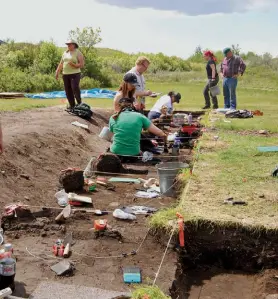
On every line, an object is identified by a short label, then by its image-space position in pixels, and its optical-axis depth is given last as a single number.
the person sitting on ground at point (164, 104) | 11.97
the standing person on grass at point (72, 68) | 11.99
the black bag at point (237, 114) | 13.60
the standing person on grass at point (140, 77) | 10.41
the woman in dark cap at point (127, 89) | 9.17
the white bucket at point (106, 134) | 10.03
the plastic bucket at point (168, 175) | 6.77
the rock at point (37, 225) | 5.49
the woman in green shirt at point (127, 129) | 8.35
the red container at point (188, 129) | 11.16
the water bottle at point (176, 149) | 9.71
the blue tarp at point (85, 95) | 19.69
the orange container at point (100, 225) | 5.29
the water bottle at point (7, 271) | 3.84
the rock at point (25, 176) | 7.39
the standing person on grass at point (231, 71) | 14.33
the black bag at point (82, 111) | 12.46
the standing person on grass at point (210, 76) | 14.91
